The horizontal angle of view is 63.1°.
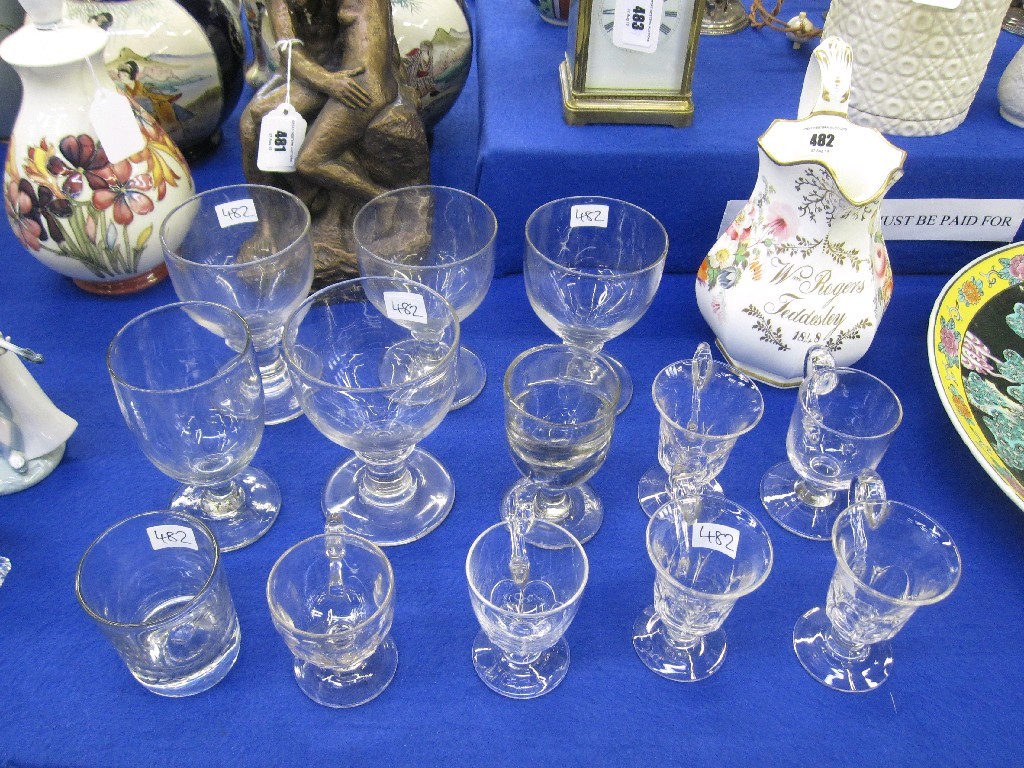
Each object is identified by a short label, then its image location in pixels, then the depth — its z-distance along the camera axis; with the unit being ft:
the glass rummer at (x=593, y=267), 2.81
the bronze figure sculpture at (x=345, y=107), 3.05
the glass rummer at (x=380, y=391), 2.30
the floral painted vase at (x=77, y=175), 2.87
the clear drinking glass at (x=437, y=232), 2.98
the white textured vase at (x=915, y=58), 2.98
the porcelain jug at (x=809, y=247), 2.74
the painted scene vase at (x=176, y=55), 3.43
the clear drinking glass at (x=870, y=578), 2.31
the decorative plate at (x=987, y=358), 2.79
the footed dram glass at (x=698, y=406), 2.74
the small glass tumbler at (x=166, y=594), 2.20
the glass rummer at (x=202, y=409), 2.28
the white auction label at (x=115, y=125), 2.96
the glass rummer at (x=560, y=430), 2.34
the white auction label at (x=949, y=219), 3.48
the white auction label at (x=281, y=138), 3.05
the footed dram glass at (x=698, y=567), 2.37
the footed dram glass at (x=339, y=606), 2.20
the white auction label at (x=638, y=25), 3.06
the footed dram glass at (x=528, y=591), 2.31
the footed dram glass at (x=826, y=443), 2.58
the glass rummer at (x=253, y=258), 2.68
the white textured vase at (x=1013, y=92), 3.30
